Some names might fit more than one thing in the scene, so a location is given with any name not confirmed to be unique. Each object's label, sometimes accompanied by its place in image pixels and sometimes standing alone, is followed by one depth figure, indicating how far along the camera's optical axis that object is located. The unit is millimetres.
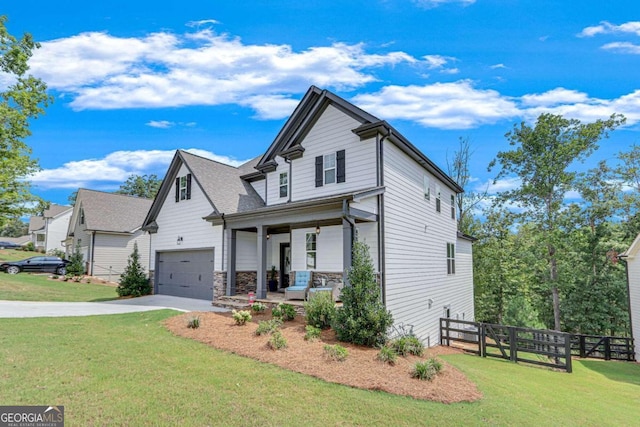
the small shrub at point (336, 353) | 7055
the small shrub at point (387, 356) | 7048
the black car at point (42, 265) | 24520
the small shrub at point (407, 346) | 7832
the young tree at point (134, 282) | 16953
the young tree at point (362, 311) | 8250
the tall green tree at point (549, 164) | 22094
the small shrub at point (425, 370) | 6422
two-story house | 11234
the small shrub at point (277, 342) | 7527
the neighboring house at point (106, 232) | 25125
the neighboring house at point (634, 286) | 14562
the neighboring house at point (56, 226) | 43500
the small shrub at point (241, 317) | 9492
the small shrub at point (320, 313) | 9453
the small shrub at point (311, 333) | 8233
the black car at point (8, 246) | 51812
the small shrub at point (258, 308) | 11016
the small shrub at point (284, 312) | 10133
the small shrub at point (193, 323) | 9430
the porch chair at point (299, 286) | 11797
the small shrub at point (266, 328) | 8523
